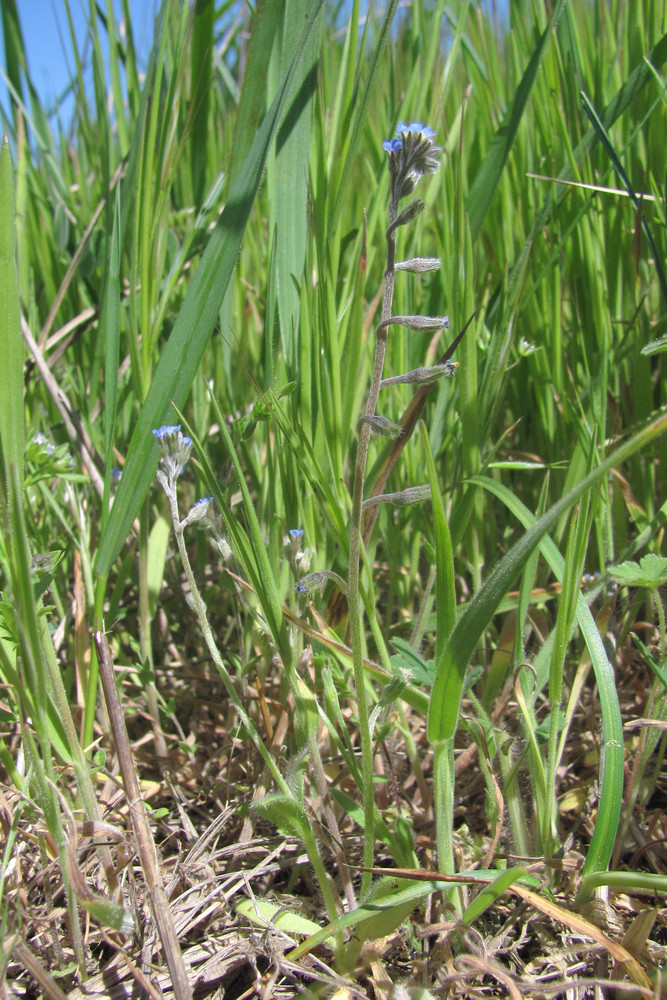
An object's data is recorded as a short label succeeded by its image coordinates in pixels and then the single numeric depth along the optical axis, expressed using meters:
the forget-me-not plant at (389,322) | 0.22
